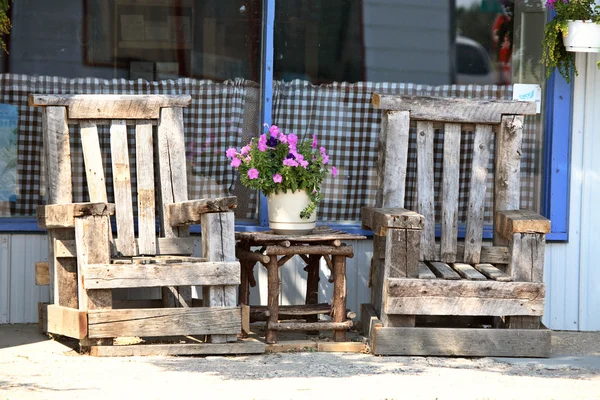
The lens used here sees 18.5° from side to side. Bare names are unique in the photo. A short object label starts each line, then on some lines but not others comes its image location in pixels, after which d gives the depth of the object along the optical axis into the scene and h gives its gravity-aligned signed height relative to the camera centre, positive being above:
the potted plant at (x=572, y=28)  10.56 +0.46
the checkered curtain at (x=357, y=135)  11.33 -0.18
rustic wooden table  9.70 -0.86
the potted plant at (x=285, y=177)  9.91 -0.38
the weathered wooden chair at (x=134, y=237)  9.16 -0.71
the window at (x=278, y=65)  11.09 +0.24
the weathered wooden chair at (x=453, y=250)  9.42 -0.77
